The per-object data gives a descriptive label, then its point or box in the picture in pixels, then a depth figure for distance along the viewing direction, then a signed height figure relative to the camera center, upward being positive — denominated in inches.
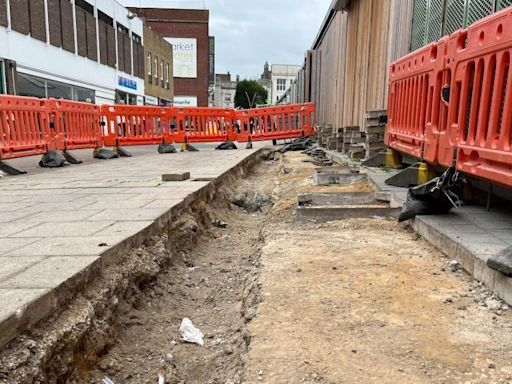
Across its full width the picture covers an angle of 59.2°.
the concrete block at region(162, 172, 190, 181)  247.6 -34.6
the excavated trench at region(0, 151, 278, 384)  77.5 -48.7
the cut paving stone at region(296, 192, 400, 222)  172.6 -35.9
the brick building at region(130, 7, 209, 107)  2059.5 +315.3
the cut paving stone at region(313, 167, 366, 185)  245.3 -33.2
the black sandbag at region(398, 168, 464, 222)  143.2 -25.2
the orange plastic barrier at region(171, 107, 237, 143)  585.0 -13.8
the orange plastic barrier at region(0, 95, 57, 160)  312.7 -12.4
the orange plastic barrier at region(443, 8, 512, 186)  115.1 +6.0
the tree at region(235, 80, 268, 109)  3425.2 +163.4
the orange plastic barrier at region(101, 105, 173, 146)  491.5 -14.1
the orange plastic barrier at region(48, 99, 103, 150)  379.9 -10.2
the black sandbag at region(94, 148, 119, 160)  458.0 -42.5
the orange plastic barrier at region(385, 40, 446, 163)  162.2 +6.8
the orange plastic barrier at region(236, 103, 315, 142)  633.7 -9.4
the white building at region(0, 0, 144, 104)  653.5 +112.9
